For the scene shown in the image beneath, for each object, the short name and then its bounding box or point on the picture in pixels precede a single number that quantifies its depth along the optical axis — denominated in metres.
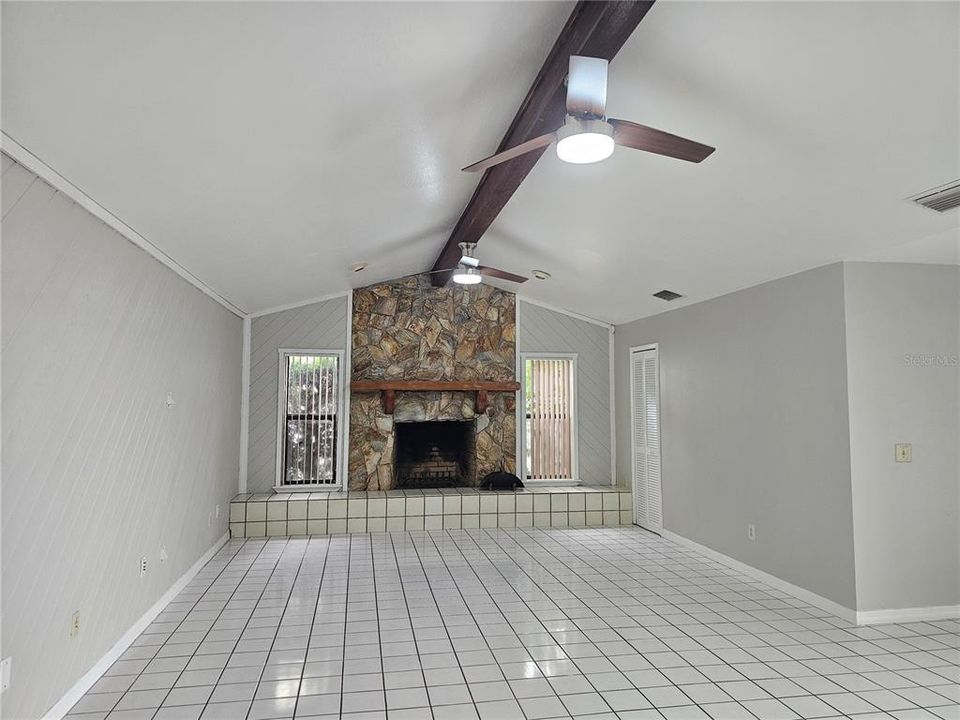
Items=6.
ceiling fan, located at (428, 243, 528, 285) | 4.84
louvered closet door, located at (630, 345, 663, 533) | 6.21
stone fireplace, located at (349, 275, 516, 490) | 6.68
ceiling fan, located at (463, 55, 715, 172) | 2.15
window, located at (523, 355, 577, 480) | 7.14
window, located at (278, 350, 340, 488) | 6.54
